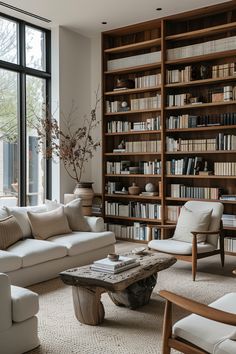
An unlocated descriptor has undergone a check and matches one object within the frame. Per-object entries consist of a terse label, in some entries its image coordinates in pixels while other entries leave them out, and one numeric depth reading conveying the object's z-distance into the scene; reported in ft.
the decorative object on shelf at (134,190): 21.42
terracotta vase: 20.70
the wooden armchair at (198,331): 6.45
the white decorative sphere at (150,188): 21.01
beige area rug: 9.32
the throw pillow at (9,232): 13.73
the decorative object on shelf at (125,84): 21.48
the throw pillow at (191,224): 15.83
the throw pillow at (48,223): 15.42
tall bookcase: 18.70
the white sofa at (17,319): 8.55
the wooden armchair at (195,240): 14.76
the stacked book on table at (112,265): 10.74
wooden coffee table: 10.07
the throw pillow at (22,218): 15.31
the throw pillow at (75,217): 17.07
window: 19.71
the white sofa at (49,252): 12.89
